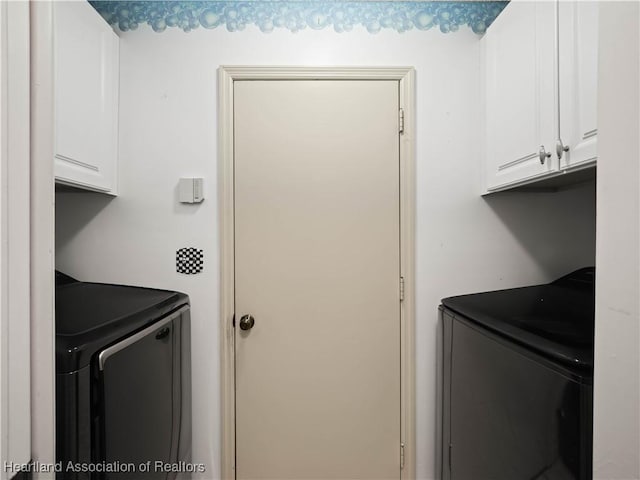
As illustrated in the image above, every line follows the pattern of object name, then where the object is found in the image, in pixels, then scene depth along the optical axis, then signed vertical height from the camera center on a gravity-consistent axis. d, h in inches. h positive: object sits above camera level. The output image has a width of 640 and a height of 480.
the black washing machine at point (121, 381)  30.0 -15.6
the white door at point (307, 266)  56.7 -4.7
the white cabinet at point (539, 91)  36.4 +19.0
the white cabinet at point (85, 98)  43.5 +20.3
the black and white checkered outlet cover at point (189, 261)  57.3 -3.9
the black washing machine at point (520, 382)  29.4 -15.4
